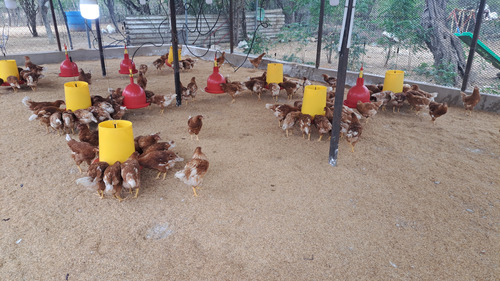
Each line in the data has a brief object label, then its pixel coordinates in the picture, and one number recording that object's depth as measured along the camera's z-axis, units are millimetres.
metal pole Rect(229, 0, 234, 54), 7344
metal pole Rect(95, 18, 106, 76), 6336
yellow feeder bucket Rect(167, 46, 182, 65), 7902
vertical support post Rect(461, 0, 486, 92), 4719
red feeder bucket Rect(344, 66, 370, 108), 4609
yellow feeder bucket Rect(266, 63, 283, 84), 5805
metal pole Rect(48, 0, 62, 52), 6941
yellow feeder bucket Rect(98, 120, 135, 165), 2936
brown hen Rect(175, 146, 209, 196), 2730
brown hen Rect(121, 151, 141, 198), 2619
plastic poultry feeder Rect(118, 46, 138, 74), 6734
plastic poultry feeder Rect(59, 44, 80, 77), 6476
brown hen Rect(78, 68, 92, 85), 6023
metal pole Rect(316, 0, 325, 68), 6170
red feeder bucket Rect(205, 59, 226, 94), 5512
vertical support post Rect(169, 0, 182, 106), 4699
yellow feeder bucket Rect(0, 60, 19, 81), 5961
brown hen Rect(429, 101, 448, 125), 4328
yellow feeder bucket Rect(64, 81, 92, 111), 4209
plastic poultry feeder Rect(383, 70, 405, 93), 5152
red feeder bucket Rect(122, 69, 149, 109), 4621
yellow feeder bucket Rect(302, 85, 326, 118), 4145
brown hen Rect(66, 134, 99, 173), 3092
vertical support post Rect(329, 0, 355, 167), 2829
